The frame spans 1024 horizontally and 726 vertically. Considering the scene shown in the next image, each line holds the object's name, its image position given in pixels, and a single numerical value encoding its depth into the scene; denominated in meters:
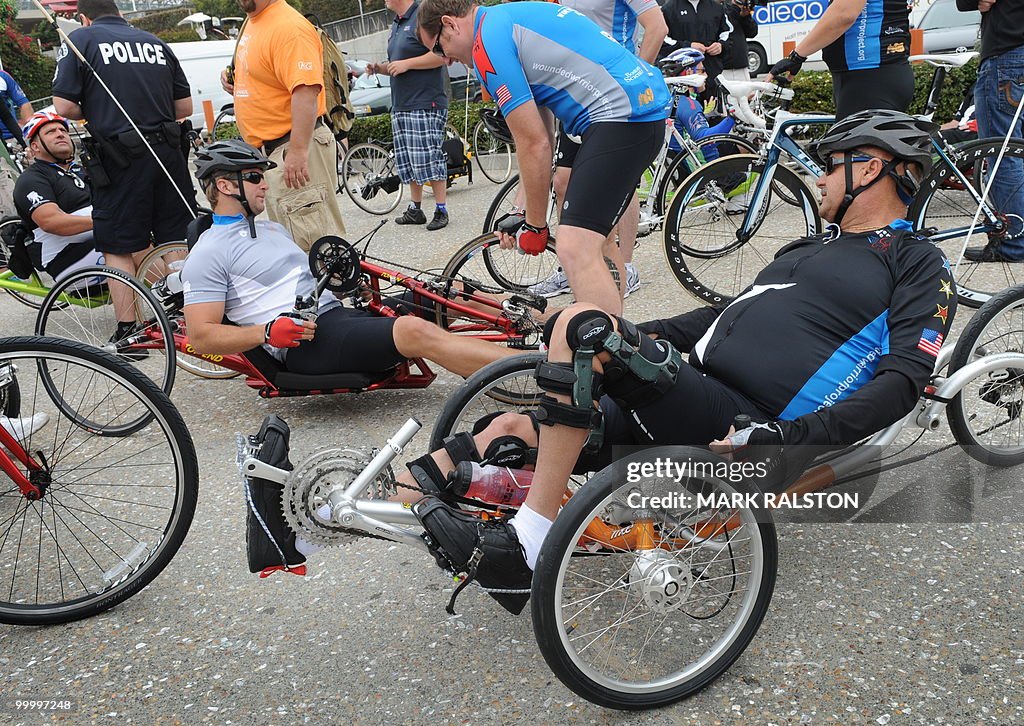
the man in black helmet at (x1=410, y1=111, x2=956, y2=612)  2.13
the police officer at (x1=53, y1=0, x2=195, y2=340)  4.84
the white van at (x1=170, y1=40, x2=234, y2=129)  18.02
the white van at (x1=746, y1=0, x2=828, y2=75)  14.61
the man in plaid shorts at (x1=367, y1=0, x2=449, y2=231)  7.13
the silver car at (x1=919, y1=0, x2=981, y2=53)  11.09
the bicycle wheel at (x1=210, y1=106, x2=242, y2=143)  12.63
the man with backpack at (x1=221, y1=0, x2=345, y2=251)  4.69
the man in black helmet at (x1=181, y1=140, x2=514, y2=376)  3.65
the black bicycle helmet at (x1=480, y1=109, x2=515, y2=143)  5.13
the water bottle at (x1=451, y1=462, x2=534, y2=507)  2.41
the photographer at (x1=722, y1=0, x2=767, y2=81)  7.84
